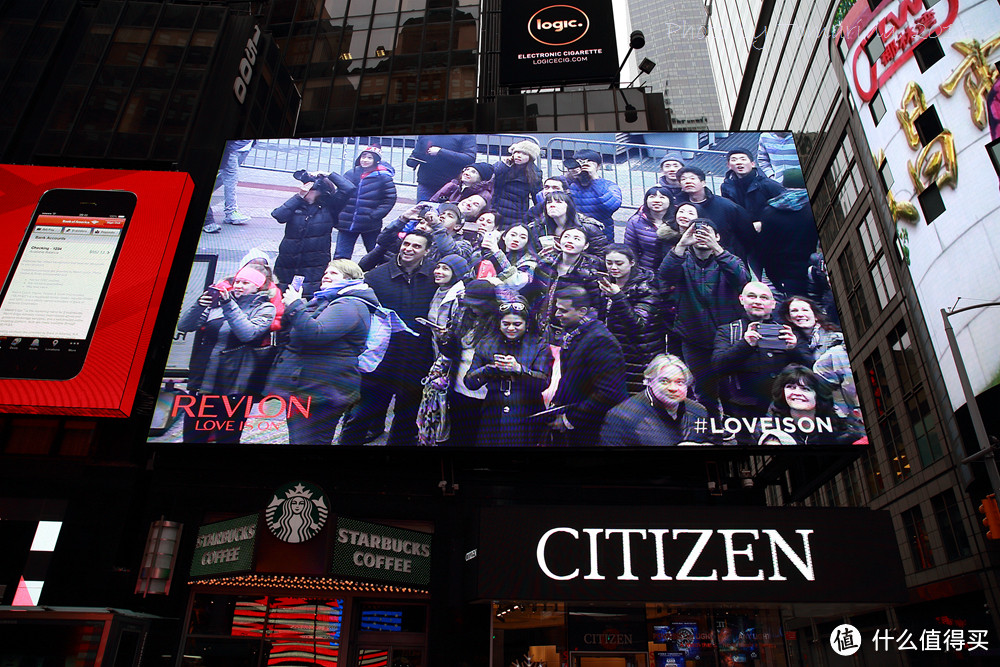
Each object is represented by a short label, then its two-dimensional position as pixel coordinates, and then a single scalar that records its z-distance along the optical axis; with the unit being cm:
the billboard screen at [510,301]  1577
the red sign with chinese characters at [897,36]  3047
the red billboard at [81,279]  1659
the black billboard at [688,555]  1295
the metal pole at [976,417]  1398
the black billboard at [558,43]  2622
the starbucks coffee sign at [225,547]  1412
